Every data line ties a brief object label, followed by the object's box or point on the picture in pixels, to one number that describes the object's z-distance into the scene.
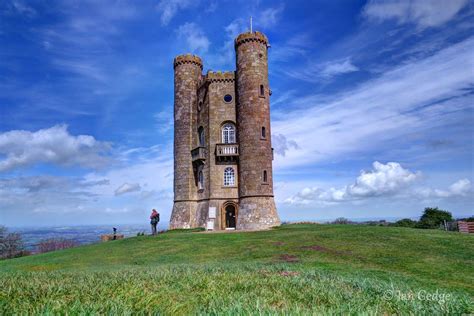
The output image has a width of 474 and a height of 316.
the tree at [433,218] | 43.22
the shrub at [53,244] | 40.42
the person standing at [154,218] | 33.72
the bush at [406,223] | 45.16
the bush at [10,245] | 38.39
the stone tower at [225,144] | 35.44
